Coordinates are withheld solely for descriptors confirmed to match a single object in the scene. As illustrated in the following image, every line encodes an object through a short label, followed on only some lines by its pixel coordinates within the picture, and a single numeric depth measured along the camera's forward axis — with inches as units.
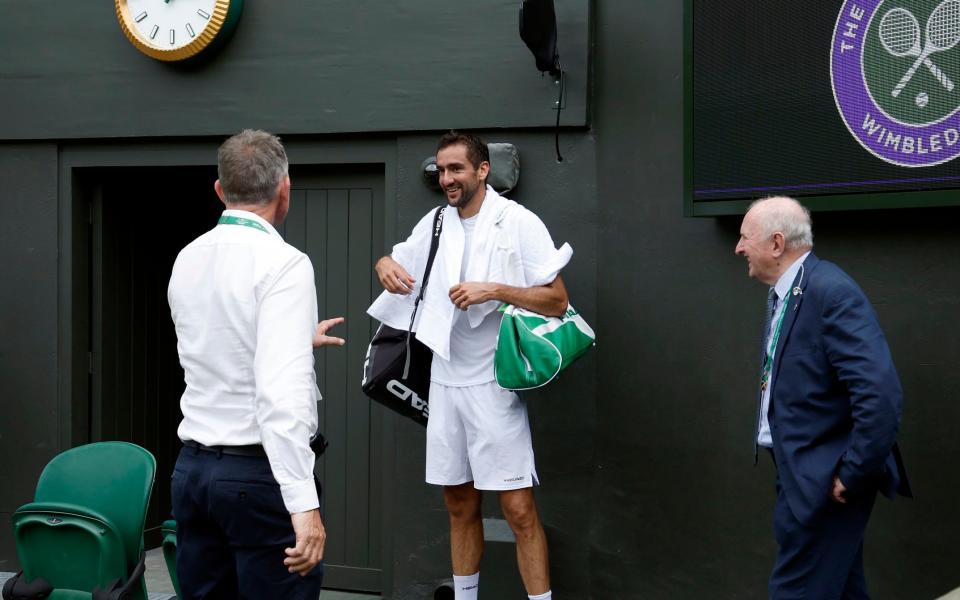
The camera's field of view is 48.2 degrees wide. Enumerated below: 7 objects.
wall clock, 223.6
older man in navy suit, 132.3
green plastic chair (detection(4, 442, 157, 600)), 151.9
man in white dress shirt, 112.4
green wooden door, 232.8
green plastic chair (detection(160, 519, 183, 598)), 156.1
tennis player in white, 179.0
